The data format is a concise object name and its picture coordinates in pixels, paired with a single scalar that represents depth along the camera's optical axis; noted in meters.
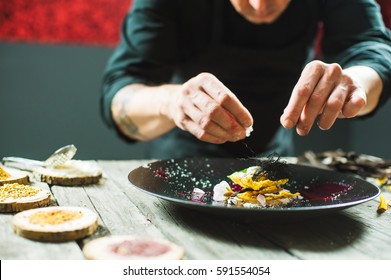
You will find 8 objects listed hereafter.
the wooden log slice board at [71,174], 1.03
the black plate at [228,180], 0.68
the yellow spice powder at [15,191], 0.86
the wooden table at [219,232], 0.67
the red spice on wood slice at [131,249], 0.62
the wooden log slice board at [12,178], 0.97
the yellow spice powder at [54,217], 0.72
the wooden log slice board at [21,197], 0.82
